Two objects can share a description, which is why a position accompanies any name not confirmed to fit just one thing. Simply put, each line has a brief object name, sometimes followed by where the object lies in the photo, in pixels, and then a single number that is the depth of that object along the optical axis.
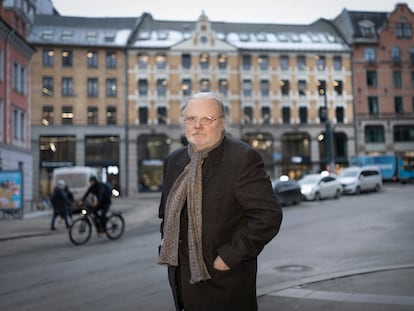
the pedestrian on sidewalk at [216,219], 2.59
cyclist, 12.70
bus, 43.53
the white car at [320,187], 27.73
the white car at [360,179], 31.52
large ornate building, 46.06
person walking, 16.56
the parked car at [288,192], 24.80
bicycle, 12.27
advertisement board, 20.23
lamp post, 38.31
